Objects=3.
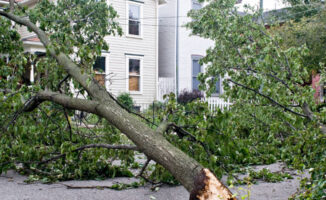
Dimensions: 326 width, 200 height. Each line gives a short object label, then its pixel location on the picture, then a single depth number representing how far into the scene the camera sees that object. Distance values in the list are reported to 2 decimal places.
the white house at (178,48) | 20.61
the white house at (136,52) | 18.84
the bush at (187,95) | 19.06
